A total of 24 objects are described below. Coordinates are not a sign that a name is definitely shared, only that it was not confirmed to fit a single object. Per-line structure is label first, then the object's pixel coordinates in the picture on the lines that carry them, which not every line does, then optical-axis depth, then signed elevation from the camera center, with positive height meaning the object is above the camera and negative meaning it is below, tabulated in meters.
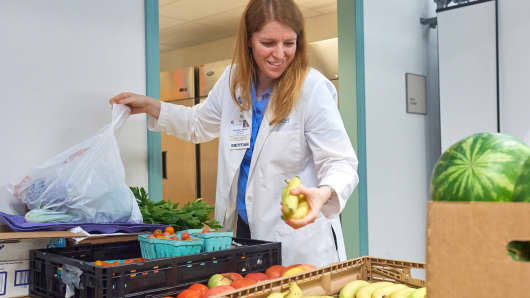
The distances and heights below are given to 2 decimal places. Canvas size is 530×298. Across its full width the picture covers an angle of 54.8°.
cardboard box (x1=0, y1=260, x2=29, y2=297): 1.33 -0.32
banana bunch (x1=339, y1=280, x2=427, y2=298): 1.04 -0.30
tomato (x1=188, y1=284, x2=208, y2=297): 1.15 -0.31
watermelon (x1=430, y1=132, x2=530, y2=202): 0.62 -0.02
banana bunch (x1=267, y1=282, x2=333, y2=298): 0.99 -0.28
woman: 1.69 +0.08
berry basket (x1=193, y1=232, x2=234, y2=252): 1.33 -0.23
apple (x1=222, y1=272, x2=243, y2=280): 1.24 -0.30
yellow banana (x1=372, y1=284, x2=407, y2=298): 1.07 -0.30
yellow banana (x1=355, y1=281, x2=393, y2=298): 1.08 -0.30
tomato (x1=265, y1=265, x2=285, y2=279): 1.27 -0.30
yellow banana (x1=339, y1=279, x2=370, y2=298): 1.12 -0.30
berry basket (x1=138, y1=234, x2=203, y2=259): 1.26 -0.23
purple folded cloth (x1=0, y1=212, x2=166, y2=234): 1.36 -0.20
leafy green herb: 1.70 -0.20
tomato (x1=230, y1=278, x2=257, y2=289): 1.13 -0.29
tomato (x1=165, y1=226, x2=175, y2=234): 1.42 -0.21
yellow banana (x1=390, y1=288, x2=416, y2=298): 1.03 -0.29
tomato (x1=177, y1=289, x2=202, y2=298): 1.12 -0.31
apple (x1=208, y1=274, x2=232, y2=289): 1.21 -0.30
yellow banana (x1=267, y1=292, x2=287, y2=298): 0.99 -0.28
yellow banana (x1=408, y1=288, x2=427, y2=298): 1.01 -0.28
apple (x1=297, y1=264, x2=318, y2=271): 1.25 -0.28
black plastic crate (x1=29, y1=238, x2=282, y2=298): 1.10 -0.28
